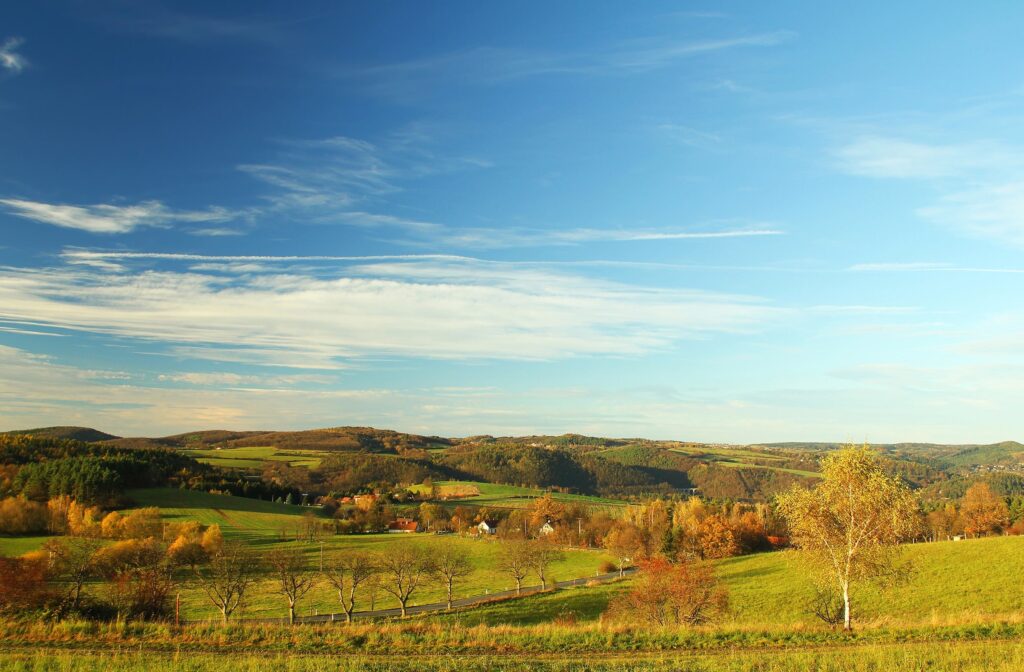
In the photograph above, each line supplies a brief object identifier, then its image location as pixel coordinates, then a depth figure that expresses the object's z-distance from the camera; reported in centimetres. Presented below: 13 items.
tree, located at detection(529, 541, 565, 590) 7269
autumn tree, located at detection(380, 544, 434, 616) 6038
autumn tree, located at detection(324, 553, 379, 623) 5844
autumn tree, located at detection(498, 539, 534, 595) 7200
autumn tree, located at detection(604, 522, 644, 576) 9112
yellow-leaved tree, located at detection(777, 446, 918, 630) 2727
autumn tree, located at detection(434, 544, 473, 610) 6341
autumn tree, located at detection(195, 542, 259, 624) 5603
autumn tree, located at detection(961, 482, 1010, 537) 10944
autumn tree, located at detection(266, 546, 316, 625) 5400
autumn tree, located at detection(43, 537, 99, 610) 4618
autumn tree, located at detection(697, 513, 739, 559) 9131
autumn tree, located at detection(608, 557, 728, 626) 3715
